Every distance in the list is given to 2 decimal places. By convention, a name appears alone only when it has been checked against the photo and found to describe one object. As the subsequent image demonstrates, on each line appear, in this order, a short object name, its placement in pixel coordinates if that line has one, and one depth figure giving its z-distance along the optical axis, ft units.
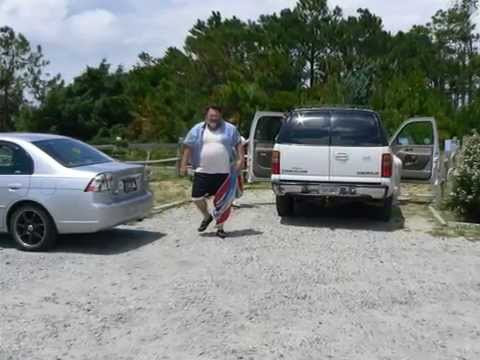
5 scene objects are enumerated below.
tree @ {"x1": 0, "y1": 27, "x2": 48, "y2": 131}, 174.91
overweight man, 29.50
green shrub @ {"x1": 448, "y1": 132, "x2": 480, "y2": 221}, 33.81
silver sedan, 26.12
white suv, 32.37
